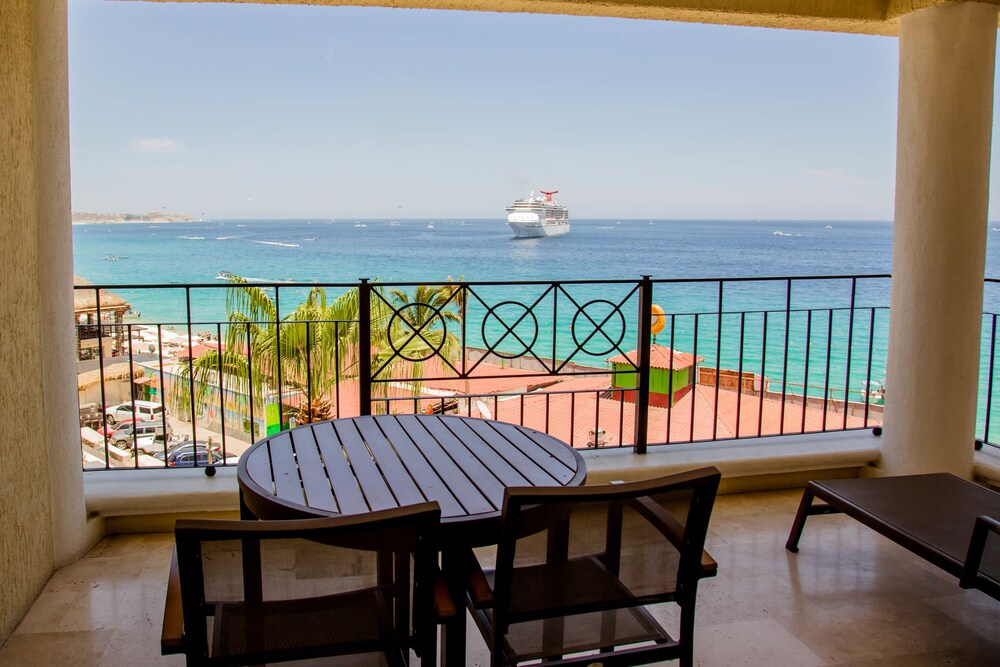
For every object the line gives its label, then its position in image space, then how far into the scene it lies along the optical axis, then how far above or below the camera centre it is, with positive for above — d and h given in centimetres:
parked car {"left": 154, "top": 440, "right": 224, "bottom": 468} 1302 -434
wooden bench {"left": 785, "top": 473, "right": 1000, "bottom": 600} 220 -98
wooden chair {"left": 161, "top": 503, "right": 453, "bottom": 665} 129 -67
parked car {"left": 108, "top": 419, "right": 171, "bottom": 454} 1669 -478
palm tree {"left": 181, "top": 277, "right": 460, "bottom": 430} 874 -150
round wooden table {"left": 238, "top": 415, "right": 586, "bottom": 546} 181 -66
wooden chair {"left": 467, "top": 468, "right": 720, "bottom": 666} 147 -72
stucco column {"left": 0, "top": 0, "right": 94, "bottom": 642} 244 -31
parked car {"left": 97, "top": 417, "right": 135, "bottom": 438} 1683 -463
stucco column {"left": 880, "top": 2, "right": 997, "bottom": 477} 339 +4
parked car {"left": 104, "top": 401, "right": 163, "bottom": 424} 1791 -457
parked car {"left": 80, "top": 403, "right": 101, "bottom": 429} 1736 -450
